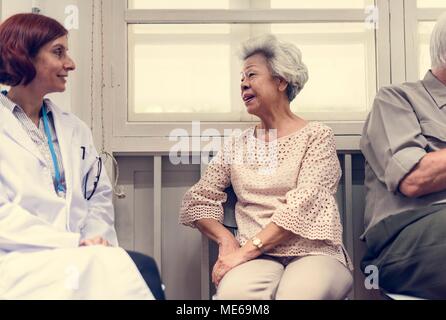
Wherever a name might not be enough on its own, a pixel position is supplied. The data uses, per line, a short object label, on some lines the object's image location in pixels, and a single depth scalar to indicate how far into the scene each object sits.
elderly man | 1.40
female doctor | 1.20
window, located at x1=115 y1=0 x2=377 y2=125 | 2.02
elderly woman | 1.48
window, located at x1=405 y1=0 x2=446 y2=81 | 1.99
